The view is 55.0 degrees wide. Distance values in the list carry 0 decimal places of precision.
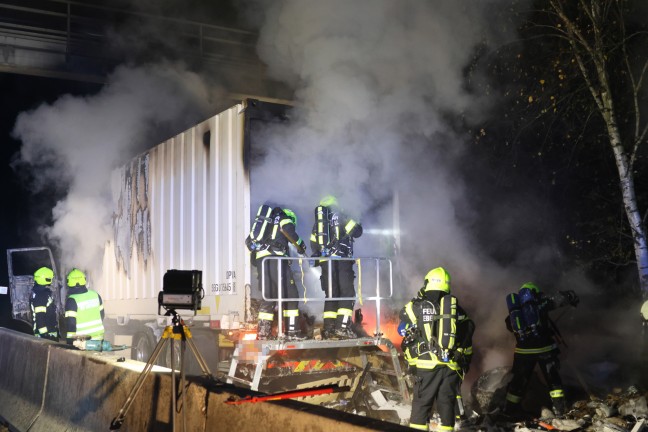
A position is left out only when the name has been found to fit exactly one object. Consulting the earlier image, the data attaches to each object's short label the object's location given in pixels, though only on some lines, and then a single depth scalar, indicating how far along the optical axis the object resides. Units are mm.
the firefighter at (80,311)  7832
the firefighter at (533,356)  7082
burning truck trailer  6777
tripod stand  3594
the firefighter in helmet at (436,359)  5539
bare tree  8500
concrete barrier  2969
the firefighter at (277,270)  6723
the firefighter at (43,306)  8961
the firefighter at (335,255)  7133
